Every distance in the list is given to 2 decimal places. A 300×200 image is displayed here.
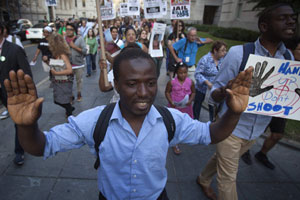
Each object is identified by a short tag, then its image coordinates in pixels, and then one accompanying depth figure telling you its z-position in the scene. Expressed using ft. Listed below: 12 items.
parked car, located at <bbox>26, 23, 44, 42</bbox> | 54.95
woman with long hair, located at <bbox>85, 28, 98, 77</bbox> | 25.38
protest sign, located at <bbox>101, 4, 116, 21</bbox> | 18.66
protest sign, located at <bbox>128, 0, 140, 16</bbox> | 24.30
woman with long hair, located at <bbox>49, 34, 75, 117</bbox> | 13.21
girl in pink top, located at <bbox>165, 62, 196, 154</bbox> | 11.87
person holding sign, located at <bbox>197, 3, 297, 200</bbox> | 5.89
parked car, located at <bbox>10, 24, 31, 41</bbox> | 58.09
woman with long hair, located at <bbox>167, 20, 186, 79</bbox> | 19.51
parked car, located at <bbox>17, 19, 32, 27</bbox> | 66.09
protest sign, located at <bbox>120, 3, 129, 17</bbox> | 26.46
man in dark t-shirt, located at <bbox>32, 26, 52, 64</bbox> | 17.19
